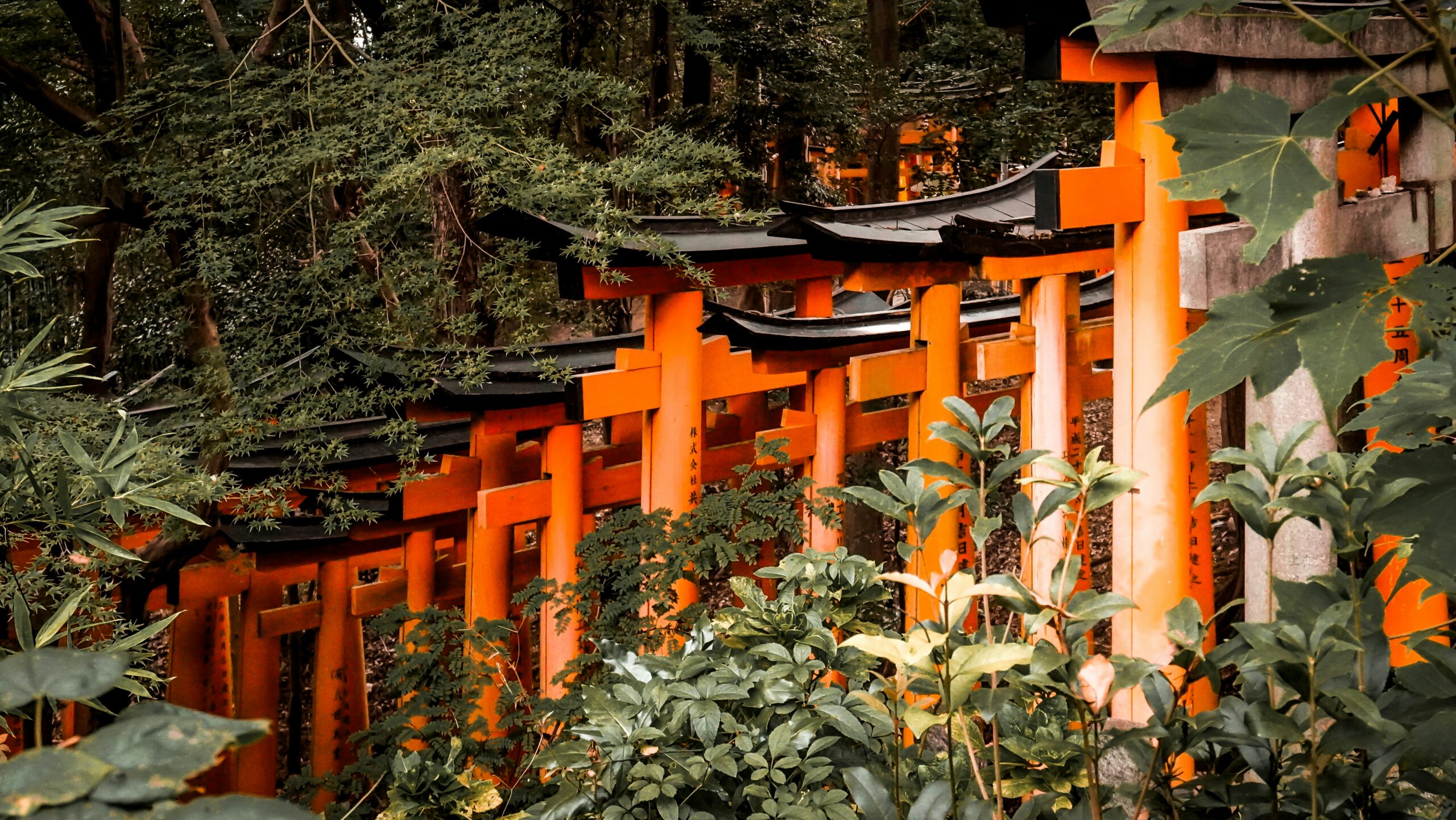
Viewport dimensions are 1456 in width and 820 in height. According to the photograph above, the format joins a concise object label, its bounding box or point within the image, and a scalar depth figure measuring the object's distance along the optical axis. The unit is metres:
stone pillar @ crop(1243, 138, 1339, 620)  3.15
